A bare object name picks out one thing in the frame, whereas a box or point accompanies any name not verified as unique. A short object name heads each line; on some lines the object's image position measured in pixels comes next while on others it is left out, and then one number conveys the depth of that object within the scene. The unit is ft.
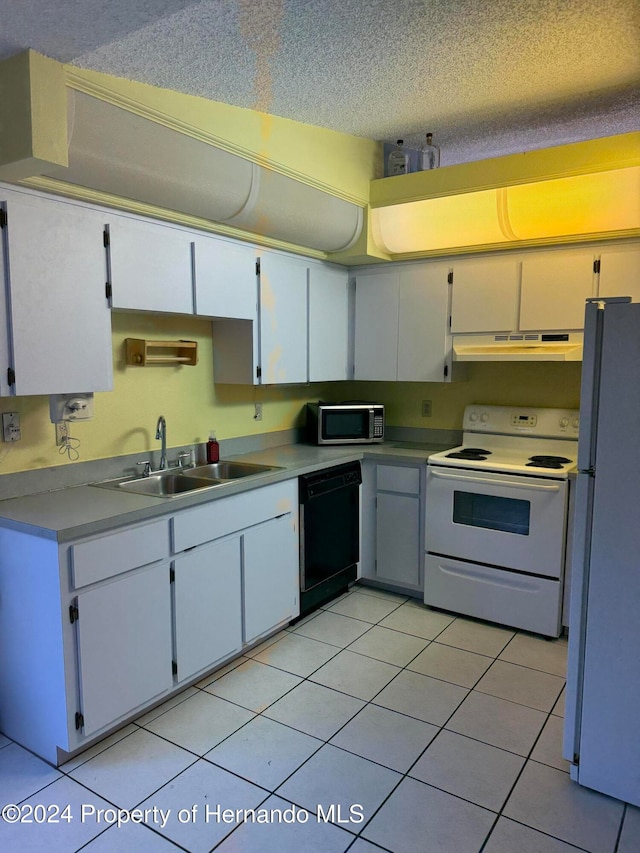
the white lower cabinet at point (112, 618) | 7.08
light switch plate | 8.14
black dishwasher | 10.93
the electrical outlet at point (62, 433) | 8.82
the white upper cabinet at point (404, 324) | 12.25
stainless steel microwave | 12.93
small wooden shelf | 9.66
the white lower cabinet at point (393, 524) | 11.98
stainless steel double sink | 9.53
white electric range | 10.28
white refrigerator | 6.36
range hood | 10.73
